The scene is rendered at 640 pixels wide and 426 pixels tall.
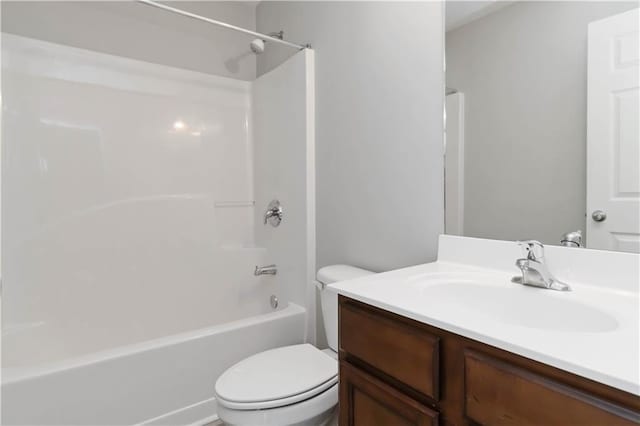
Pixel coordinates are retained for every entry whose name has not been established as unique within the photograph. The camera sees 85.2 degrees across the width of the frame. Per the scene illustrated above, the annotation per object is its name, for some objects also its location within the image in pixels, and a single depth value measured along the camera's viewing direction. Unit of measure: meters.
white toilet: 1.10
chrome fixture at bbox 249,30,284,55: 2.08
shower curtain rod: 1.58
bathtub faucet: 2.16
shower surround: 1.52
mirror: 0.91
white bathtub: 1.23
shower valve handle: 2.18
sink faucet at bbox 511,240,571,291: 0.92
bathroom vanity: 0.54
